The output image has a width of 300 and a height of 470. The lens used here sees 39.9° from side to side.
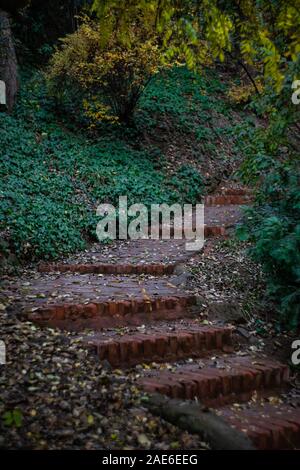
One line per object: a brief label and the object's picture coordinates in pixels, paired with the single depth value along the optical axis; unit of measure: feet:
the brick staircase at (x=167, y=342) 10.01
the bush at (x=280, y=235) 12.61
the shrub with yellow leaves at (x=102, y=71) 27.58
